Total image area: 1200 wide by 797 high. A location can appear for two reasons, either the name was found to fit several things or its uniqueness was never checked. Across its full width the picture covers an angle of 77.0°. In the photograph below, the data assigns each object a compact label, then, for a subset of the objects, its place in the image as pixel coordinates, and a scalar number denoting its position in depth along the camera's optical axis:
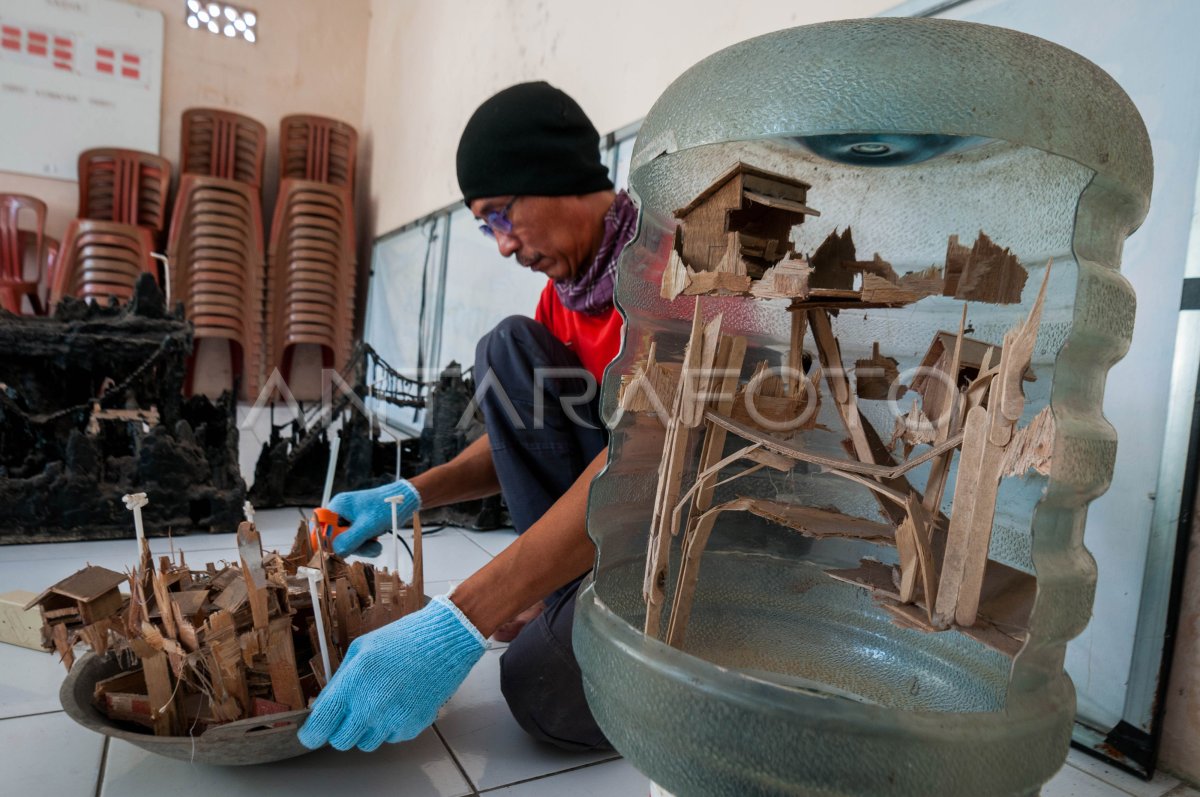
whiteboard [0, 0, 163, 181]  4.12
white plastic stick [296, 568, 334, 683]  0.84
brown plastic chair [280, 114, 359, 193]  4.47
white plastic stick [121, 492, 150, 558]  0.83
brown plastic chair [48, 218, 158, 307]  3.91
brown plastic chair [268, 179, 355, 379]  4.29
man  0.84
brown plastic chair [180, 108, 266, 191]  4.27
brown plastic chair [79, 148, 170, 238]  4.12
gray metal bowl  0.81
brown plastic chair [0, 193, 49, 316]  3.93
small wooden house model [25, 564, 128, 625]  0.86
